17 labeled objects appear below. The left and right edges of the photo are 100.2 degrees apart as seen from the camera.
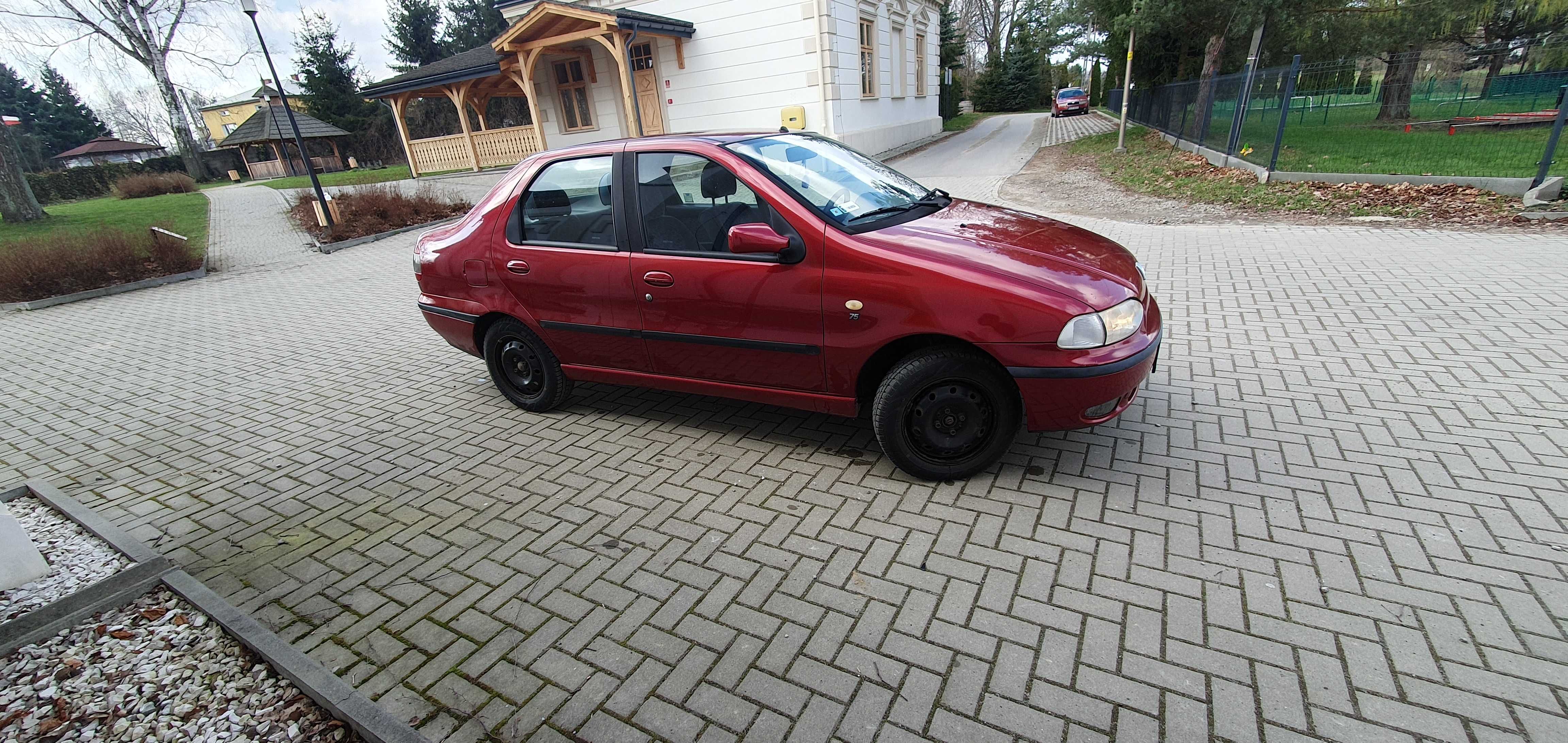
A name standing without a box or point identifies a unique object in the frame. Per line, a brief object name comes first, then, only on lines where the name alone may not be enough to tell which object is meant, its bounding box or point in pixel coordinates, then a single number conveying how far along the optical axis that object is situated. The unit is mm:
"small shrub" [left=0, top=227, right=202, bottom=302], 9672
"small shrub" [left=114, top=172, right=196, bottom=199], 27230
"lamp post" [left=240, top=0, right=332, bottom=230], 12242
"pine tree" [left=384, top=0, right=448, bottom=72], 40062
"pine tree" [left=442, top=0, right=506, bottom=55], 41469
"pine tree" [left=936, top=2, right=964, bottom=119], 33562
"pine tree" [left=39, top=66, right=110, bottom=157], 53562
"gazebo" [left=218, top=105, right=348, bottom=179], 36812
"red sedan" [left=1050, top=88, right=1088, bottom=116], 35250
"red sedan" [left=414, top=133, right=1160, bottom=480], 2889
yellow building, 62438
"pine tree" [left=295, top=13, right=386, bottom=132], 39781
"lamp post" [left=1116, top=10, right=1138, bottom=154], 16625
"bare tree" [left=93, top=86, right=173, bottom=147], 64062
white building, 17016
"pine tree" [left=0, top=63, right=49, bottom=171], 52219
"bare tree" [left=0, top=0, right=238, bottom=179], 30281
